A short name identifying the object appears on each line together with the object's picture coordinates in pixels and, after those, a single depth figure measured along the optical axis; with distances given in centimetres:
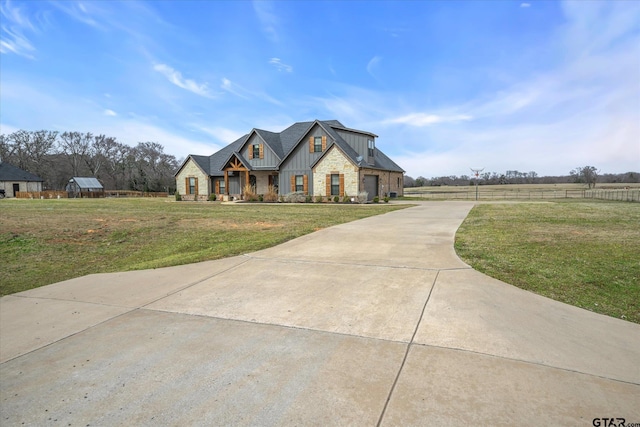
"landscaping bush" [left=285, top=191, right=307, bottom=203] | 3034
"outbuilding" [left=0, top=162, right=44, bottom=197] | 5297
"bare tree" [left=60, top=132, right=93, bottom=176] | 7012
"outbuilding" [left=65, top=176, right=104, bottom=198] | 5393
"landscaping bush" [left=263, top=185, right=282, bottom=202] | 3108
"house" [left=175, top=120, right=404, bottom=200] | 2947
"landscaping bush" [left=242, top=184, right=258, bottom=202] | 3183
